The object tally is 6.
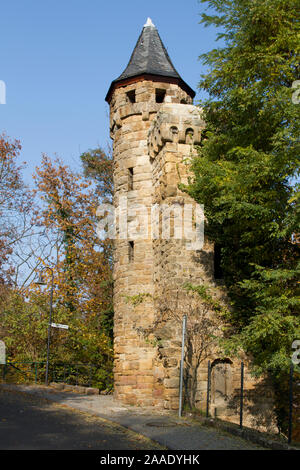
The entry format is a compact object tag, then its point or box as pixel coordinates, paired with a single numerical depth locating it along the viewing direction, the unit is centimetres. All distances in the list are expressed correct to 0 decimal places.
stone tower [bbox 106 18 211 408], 1509
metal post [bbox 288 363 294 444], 809
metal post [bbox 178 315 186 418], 1170
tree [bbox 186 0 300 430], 1142
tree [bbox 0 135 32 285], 2869
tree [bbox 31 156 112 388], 2370
